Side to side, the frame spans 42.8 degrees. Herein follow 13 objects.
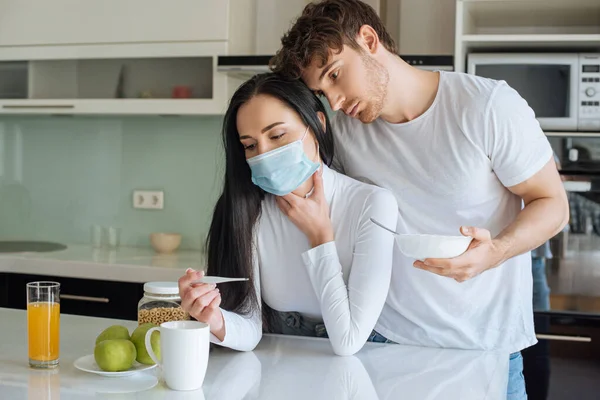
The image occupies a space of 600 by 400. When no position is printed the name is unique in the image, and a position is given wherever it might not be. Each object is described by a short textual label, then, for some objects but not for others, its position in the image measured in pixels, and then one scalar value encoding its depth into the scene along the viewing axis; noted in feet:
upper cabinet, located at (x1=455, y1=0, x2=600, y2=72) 8.66
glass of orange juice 4.49
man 5.35
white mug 4.15
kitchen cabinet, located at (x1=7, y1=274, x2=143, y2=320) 9.50
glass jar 4.91
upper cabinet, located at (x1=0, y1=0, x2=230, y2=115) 9.93
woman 5.02
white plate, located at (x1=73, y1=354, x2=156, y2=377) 4.35
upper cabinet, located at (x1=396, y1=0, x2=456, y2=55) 9.80
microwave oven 8.68
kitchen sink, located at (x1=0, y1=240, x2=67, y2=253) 11.28
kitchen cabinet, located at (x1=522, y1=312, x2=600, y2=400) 8.64
